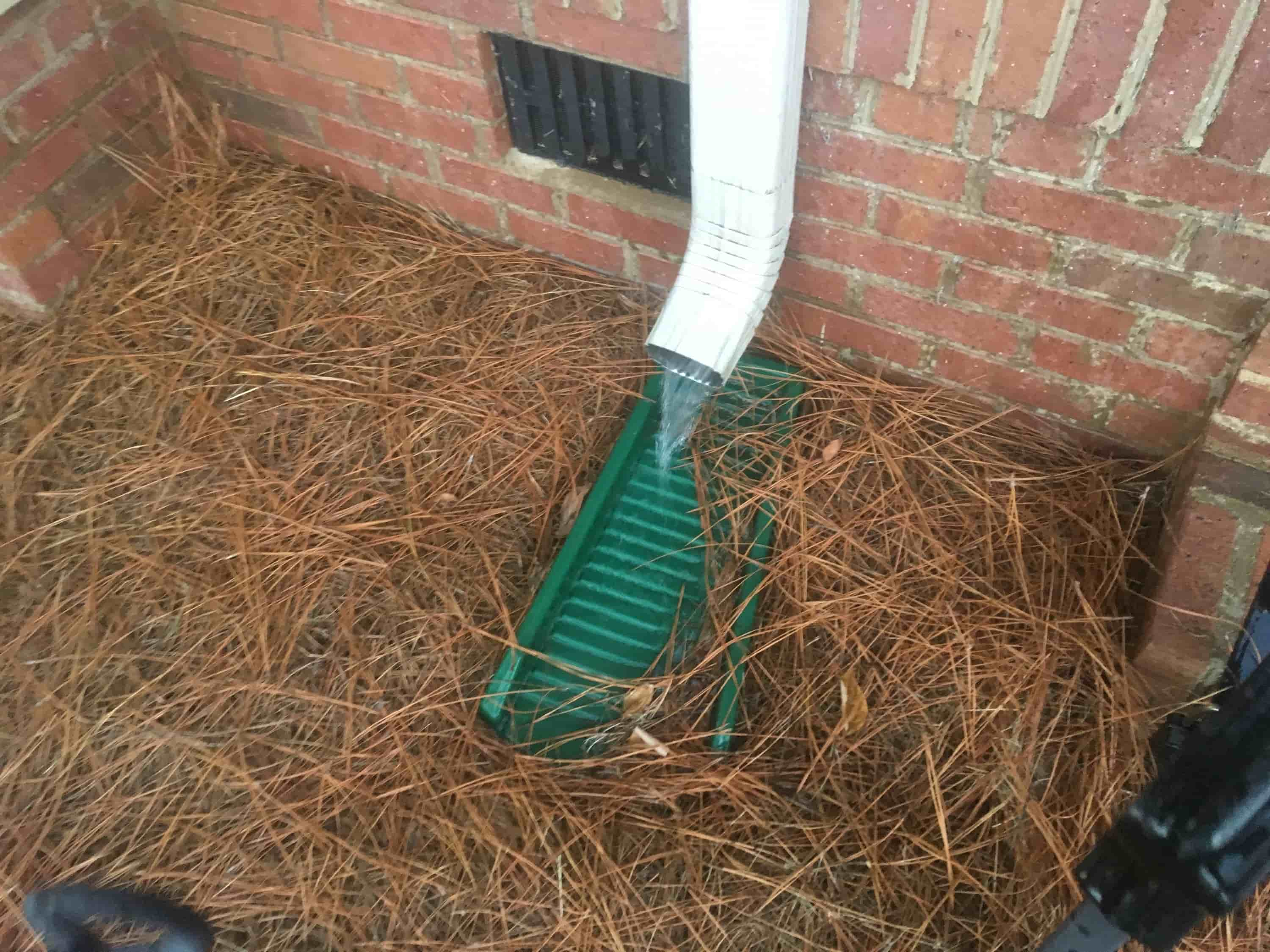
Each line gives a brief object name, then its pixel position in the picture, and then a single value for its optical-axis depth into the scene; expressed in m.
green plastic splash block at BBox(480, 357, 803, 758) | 1.18
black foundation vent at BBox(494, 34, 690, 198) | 1.33
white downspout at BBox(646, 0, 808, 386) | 0.99
